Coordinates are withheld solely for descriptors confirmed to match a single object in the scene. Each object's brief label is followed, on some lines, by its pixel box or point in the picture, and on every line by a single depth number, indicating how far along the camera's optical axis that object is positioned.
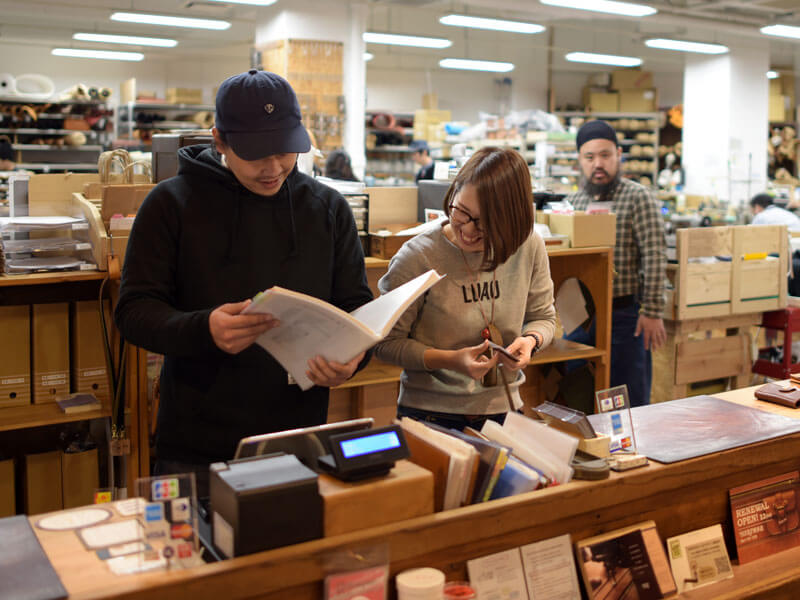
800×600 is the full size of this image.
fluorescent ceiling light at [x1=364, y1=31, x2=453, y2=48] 10.82
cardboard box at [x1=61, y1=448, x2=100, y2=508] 3.27
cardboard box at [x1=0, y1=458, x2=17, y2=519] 3.22
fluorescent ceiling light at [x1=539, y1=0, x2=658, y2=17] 9.00
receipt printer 1.35
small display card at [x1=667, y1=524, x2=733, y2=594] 1.91
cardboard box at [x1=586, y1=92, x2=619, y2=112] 16.28
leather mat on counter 2.04
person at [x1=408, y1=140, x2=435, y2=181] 10.67
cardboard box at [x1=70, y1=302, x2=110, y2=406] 3.21
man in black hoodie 1.82
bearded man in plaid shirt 4.10
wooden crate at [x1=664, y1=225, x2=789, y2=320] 4.57
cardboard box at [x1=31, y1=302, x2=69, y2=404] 3.17
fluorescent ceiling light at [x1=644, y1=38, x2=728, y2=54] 11.32
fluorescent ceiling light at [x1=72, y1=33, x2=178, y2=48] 11.73
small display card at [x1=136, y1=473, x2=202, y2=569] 1.34
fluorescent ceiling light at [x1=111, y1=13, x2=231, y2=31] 9.86
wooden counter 1.33
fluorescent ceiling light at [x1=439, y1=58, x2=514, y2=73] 13.31
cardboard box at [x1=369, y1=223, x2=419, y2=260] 3.63
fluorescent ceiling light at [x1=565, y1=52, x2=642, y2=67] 13.24
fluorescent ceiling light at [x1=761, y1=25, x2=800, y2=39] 10.95
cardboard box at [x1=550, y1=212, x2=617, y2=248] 3.95
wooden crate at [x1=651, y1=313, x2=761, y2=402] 4.66
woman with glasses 2.14
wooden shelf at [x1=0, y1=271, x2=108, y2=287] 2.96
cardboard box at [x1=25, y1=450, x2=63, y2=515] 3.24
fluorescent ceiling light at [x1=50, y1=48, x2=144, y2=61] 13.11
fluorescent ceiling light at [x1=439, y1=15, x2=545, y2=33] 9.92
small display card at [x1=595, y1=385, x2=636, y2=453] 1.92
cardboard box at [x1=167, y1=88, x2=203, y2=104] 13.09
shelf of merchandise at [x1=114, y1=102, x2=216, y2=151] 12.31
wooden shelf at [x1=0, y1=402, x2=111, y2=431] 3.02
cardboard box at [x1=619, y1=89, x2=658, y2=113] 16.16
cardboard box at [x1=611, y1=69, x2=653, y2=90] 16.34
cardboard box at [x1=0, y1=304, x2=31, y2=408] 3.12
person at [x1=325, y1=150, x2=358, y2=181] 7.25
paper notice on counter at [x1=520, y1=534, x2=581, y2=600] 1.67
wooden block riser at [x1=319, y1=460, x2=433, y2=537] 1.44
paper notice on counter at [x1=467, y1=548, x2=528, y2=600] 1.60
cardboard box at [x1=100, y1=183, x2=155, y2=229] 3.11
